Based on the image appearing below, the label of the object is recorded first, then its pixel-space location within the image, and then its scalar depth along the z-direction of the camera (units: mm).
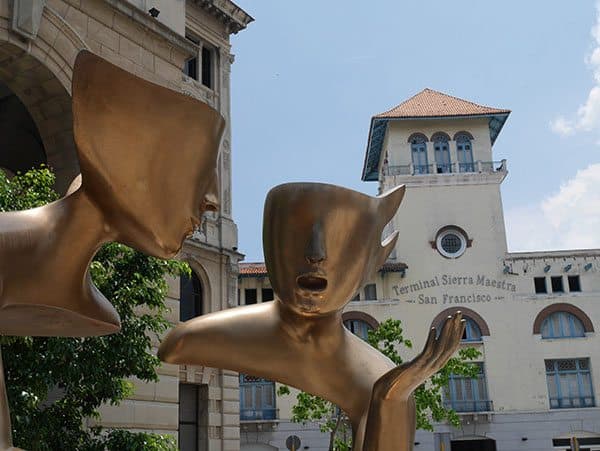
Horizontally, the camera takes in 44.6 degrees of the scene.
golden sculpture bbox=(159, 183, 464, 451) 2873
